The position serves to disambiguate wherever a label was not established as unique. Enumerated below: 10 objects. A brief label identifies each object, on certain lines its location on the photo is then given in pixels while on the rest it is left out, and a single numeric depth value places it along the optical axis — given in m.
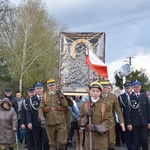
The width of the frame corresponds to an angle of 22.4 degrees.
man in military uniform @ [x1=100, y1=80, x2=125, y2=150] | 7.85
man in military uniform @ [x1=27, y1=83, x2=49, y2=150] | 9.80
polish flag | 8.17
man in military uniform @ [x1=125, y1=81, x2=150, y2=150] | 9.41
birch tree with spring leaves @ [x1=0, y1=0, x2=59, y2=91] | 40.44
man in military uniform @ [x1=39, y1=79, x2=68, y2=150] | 9.04
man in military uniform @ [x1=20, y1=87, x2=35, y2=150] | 10.33
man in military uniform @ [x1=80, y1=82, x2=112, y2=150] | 6.93
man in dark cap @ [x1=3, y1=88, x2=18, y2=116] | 12.66
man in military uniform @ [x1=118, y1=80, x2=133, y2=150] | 10.23
